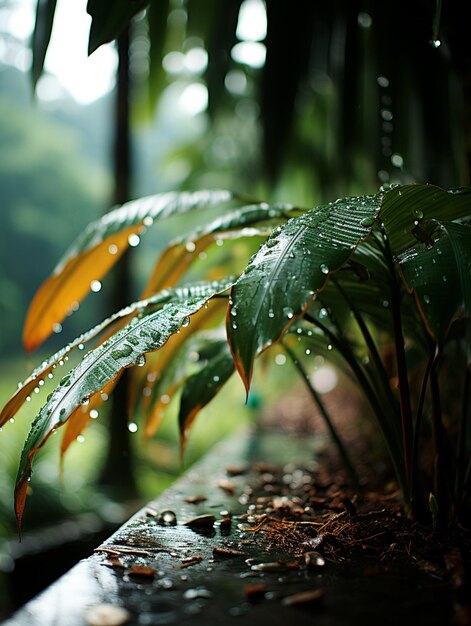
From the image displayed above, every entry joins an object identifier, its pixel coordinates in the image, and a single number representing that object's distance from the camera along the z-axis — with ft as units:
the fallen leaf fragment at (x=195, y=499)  2.53
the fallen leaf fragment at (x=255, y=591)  1.53
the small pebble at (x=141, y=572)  1.64
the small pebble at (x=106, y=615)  1.36
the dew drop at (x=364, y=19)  3.22
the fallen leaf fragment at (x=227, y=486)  2.77
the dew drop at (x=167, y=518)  2.17
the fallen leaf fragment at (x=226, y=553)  1.84
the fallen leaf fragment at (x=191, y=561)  1.75
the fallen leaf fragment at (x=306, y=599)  1.48
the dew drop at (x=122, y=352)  1.60
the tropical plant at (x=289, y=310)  1.51
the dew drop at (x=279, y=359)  3.35
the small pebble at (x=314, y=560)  1.74
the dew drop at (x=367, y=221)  1.58
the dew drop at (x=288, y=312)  1.39
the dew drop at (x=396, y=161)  2.92
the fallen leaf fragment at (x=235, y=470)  3.23
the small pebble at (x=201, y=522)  2.16
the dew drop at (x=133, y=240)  2.67
